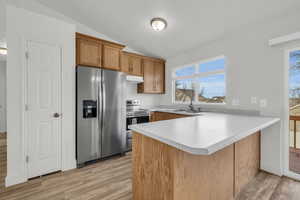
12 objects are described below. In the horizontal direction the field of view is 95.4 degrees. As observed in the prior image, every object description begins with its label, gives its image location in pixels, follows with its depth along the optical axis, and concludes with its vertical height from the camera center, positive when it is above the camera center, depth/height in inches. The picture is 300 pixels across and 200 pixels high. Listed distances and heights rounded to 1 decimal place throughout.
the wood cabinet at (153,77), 149.1 +25.3
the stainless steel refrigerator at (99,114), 93.7 -11.0
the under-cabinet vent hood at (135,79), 134.9 +20.5
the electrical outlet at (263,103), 83.7 -2.3
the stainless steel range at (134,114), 122.3 -15.1
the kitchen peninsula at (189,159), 37.6 -20.6
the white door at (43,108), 80.3 -6.0
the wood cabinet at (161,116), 118.6 -15.7
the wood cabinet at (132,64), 136.1 +36.1
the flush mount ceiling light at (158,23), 96.0 +54.2
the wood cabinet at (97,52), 96.7 +35.4
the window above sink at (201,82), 113.8 +16.5
